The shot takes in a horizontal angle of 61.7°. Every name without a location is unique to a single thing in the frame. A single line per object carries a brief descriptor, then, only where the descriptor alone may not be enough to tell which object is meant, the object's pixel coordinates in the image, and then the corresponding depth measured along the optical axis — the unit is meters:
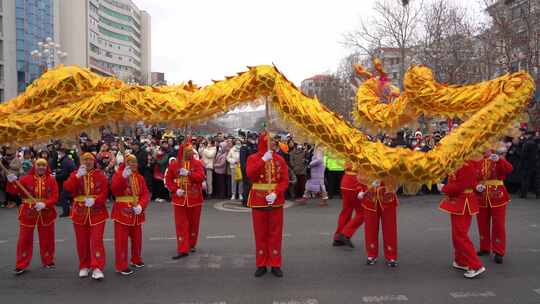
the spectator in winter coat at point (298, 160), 12.02
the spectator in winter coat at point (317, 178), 11.08
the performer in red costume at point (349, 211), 6.91
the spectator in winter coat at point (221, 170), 12.20
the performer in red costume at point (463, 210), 5.44
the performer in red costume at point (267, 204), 5.67
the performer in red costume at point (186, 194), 6.53
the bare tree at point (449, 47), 23.41
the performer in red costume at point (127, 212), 5.75
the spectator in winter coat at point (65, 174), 9.88
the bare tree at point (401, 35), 26.38
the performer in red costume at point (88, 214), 5.63
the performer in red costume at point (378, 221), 5.98
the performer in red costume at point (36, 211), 5.83
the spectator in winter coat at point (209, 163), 12.16
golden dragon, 4.99
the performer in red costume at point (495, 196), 5.99
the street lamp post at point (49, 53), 21.72
